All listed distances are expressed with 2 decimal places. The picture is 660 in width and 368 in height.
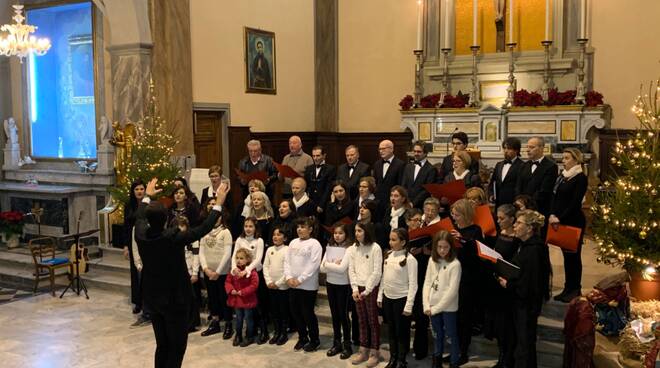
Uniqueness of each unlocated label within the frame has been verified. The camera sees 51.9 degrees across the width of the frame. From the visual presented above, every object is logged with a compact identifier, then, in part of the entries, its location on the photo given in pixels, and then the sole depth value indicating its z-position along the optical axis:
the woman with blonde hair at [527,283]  5.21
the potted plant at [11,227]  10.54
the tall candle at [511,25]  11.18
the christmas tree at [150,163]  9.12
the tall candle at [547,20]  10.91
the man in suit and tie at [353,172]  7.48
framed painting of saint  11.52
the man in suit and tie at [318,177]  7.75
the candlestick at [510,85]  11.05
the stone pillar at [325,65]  13.22
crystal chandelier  9.94
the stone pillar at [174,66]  10.01
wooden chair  8.53
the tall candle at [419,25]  11.49
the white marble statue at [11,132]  11.73
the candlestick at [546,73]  11.01
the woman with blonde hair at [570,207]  6.12
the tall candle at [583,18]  10.41
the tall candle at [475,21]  11.21
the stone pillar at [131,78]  9.94
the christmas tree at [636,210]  5.70
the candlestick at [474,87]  11.46
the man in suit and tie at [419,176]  7.02
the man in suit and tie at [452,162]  6.84
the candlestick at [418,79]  12.11
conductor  4.48
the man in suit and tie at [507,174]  6.57
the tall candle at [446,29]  12.23
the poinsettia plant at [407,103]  11.97
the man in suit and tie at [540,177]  6.39
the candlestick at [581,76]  10.50
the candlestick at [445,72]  12.05
